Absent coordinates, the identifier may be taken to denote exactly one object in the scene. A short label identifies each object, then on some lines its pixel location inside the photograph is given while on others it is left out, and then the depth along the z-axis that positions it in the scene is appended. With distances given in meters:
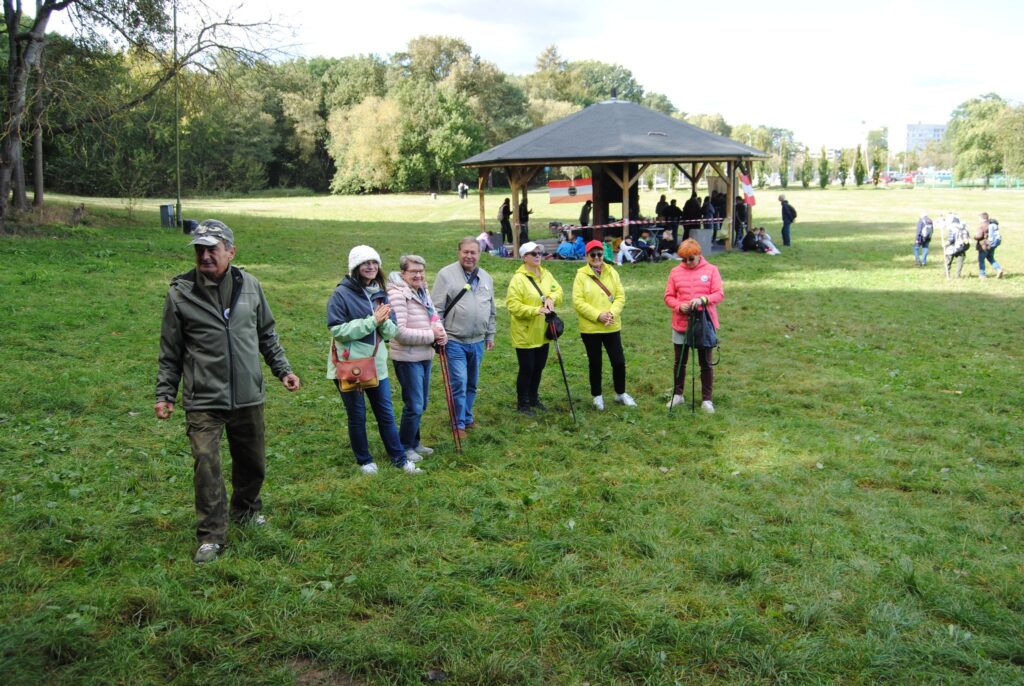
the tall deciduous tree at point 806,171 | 83.94
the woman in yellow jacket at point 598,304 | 8.16
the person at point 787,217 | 25.28
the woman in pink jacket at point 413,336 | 6.70
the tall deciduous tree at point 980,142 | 79.50
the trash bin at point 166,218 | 26.62
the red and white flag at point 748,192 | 24.11
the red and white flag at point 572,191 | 22.36
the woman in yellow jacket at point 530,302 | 7.96
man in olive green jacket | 4.71
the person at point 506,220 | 24.83
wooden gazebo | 21.55
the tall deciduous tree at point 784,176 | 87.81
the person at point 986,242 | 18.13
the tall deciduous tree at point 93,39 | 19.86
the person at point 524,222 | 24.10
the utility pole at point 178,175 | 24.87
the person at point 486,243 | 23.94
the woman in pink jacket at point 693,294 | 8.34
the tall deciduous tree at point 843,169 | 94.06
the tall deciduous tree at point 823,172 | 80.53
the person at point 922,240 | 20.02
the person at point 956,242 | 18.09
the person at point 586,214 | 25.80
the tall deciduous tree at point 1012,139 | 70.88
